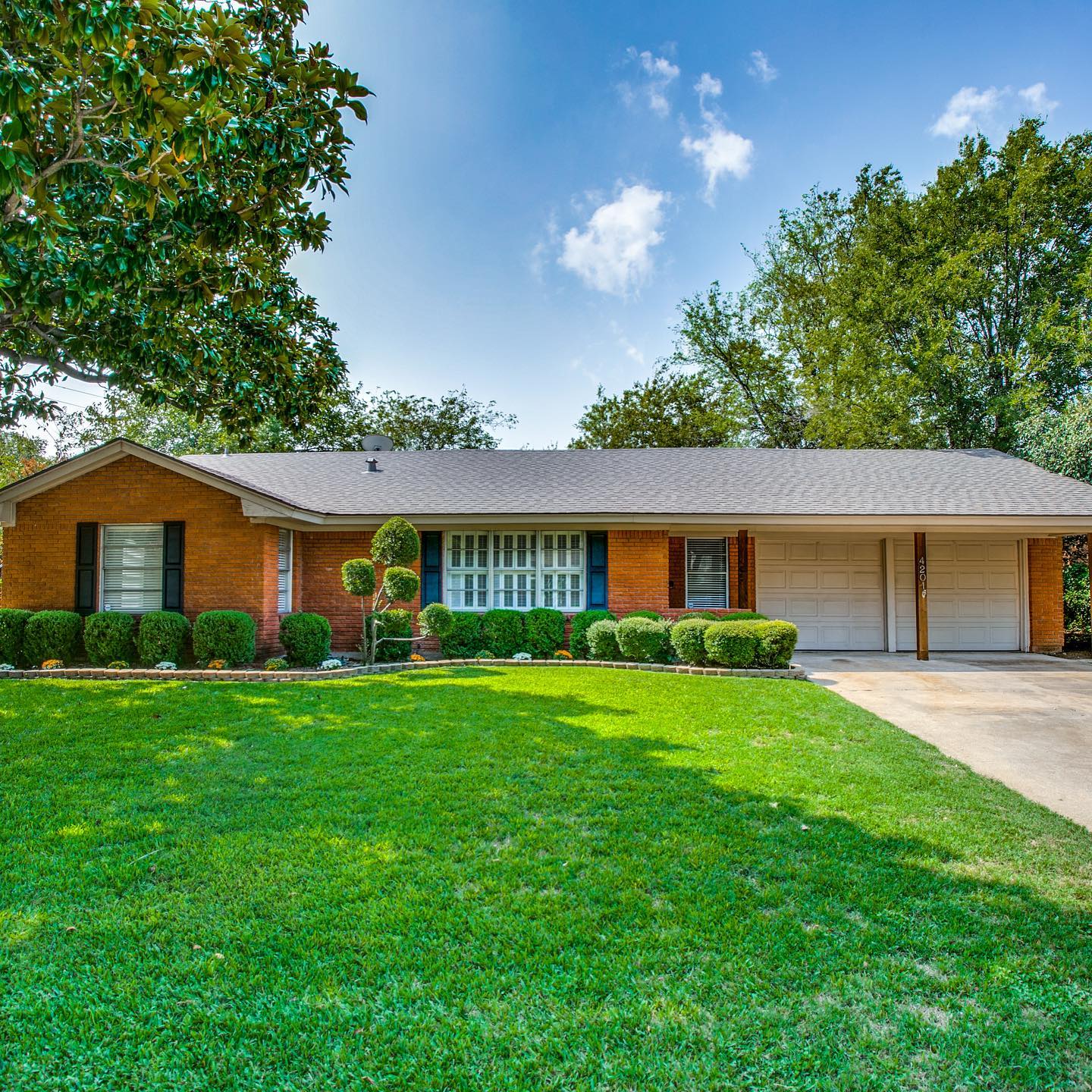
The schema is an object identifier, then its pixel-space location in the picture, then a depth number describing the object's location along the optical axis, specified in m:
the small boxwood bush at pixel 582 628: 11.36
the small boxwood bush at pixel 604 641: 10.85
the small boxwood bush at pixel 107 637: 10.27
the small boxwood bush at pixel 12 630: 10.39
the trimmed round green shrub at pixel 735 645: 9.83
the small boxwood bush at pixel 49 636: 10.31
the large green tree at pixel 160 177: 4.23
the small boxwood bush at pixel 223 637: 10.10
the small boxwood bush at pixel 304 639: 10.41
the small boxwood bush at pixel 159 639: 10.16
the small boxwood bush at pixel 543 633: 11.66
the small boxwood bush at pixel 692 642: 10.20
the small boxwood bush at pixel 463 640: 11.58
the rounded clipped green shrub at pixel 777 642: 9.79
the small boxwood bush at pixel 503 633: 11.60
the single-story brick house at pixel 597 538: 11.07
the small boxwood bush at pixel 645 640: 10.46
